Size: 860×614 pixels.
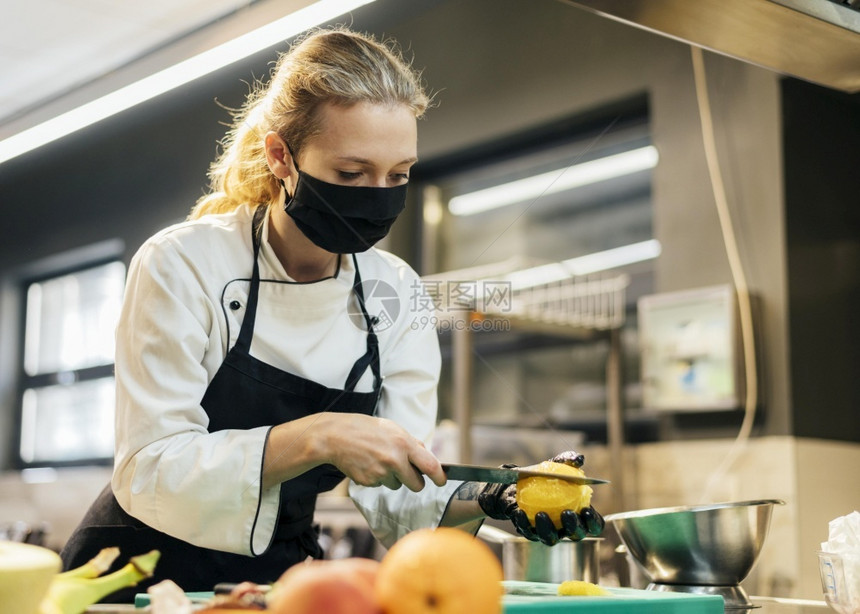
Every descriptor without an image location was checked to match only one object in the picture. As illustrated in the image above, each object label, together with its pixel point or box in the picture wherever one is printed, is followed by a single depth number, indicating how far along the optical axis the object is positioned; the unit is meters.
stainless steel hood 1.18
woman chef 1.11
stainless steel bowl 1.13
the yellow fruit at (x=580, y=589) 0.94
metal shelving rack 2.73
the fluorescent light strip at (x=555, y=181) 3.15
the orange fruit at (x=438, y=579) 0.57
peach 0.56
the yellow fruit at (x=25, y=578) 0.60
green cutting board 0.80
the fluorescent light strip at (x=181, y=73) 1.25
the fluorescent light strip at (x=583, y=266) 3.12
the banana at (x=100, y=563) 0.72
